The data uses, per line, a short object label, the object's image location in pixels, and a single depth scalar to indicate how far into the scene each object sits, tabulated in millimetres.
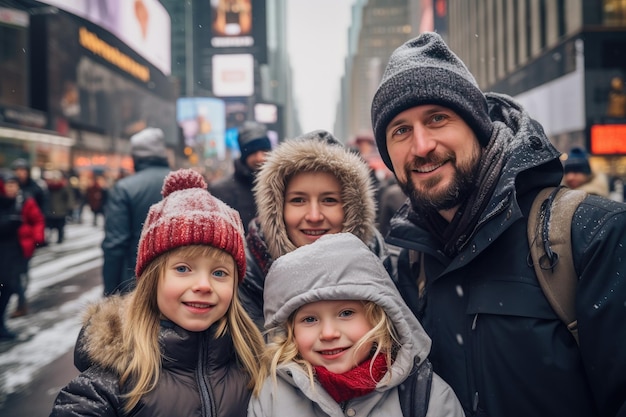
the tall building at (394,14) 187312
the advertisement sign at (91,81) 29434
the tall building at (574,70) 28156
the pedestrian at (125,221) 5230
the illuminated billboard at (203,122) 55312
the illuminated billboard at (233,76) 36562
